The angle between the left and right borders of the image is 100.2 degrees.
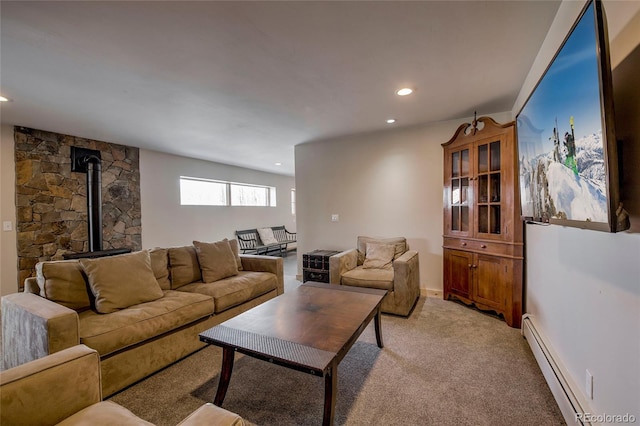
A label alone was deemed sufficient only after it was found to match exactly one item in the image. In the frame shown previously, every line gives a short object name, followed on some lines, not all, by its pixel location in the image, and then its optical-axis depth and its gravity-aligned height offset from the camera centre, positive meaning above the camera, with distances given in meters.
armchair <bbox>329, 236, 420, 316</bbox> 2.97 -0.74
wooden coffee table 1.38 -0.73
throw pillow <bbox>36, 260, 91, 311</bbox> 1.97 -0.50
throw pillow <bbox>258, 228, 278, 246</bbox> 7.22 -0.63
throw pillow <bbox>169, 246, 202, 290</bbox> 2.83 -0.56
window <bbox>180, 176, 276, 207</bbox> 5.77 +0.52
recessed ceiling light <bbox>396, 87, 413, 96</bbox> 2.64 +1.20
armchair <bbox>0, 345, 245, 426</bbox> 0.94 -0.67
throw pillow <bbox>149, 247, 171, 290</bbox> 2.68 -0.52
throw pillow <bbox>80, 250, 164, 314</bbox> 2.09 -0.54
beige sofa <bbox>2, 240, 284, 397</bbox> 1.69 -0.74
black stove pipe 3.91 +0.16
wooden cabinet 2.71 -0.13
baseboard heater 1.38 -1.05
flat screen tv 0.92 +0.32
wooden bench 6.69 -0.81
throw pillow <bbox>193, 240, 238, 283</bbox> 2.95 -0.53
